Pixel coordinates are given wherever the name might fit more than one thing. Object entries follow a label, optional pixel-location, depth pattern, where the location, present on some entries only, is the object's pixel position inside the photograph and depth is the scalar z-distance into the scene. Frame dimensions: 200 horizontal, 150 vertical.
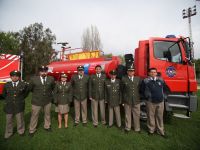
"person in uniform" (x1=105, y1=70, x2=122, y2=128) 5.27
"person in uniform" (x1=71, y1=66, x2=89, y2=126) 5.60
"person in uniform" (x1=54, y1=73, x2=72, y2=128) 5.34
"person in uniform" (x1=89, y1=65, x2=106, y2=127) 5.50
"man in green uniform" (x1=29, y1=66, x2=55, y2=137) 4.89
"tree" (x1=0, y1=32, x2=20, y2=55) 25.29
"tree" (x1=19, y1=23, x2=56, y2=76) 22.16
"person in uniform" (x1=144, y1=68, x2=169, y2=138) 4.73
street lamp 22.77
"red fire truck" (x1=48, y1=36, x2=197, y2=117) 5.31
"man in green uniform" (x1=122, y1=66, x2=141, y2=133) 4.99
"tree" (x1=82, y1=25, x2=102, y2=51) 17.65
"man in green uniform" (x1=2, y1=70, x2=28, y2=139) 4.61
